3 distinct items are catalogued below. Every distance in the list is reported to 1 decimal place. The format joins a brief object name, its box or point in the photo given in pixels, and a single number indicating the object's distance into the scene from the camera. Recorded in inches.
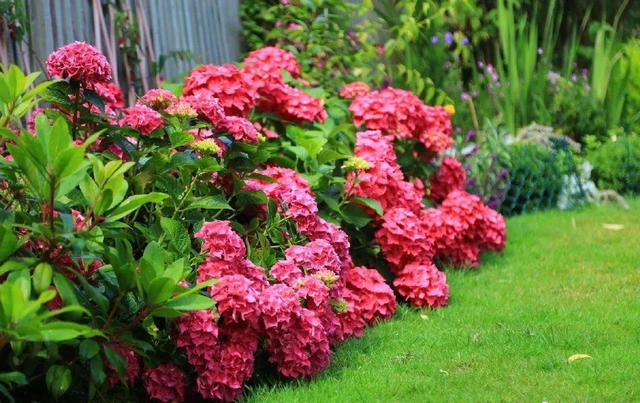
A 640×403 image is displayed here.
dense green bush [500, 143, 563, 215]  295.8
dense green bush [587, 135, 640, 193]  322.7
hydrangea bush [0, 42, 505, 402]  118.5
